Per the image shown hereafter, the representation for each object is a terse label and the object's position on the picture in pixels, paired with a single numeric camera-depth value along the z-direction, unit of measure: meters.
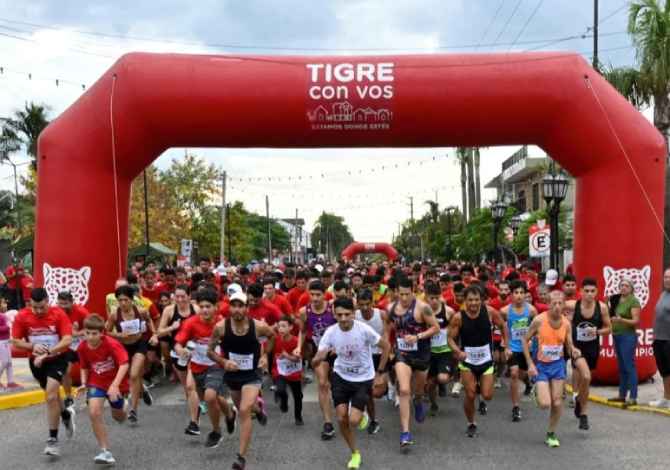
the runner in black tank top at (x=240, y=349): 7.62
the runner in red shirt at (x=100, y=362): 7.65
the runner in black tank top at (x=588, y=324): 9.22
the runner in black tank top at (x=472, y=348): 8.59
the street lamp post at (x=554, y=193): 15.84
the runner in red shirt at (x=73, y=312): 9.42
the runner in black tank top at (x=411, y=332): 8.55
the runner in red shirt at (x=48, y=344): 7.89
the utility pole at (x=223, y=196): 43.32
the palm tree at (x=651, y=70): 17.56
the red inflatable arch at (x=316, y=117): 11.39
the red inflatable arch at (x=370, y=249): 57.44
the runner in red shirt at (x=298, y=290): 12.64
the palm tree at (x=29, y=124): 47.34
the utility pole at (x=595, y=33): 20.39
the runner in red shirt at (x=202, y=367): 7.97
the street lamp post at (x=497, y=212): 24.70
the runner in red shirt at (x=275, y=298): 10.85
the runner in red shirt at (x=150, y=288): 12.55
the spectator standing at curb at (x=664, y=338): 9.61
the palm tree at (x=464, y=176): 53.67
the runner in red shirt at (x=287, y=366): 9.29
